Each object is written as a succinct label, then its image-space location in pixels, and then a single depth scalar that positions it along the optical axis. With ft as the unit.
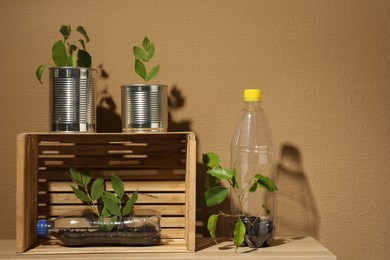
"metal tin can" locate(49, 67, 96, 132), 5.02
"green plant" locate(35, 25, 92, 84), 5.17
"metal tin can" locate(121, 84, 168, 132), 5.06
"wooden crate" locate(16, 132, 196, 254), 5.41
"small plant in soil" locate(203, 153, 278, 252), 4.96
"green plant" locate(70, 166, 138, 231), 5.10
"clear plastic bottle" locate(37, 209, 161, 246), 5.07
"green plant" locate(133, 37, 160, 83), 5.26
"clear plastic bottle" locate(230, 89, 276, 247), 5.35
